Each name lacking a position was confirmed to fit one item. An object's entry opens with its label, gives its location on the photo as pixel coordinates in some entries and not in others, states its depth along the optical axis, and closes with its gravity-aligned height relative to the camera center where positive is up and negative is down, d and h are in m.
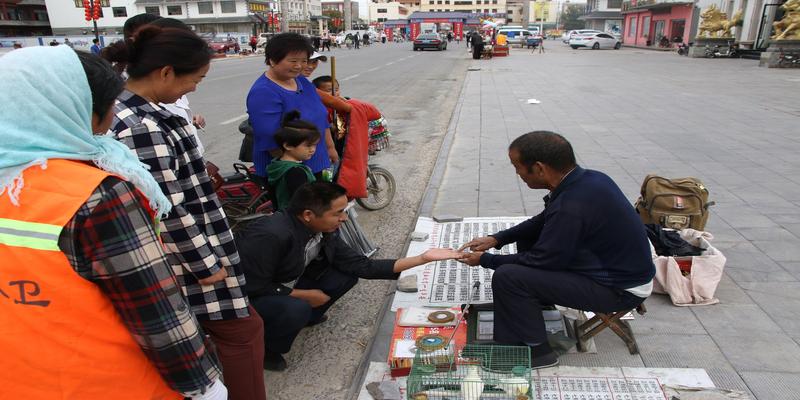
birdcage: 2.26 -1.49
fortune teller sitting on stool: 2.44 -1.03
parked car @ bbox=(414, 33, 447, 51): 36.38 -0.96
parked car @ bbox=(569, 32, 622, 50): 38.72 -1.08
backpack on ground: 3.62 -1.16
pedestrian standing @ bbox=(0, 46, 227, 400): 1.11 -0.44
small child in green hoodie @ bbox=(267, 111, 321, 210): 3.38 -0.77
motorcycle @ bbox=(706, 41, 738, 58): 25.78 -1.20
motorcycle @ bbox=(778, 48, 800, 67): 19.56 -1.20
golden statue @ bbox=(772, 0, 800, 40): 19.39 +0.03
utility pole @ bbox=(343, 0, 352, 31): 73.56 +1.50
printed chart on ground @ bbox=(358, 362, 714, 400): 2.43 -1.59
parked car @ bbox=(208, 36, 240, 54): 35.33 -1.08
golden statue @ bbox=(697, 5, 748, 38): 25.42 +0.13
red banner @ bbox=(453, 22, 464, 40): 64.94 -0.35
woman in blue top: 3.41 -0.41
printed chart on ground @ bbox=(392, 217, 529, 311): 3.41 -1.64
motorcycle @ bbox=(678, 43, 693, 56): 29.81 -1.32
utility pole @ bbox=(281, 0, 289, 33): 43.56 +1.07
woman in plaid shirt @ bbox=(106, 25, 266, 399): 1.79 -0.52
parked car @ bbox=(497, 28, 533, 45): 45.64 -0.68
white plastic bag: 3.20 -1.45
